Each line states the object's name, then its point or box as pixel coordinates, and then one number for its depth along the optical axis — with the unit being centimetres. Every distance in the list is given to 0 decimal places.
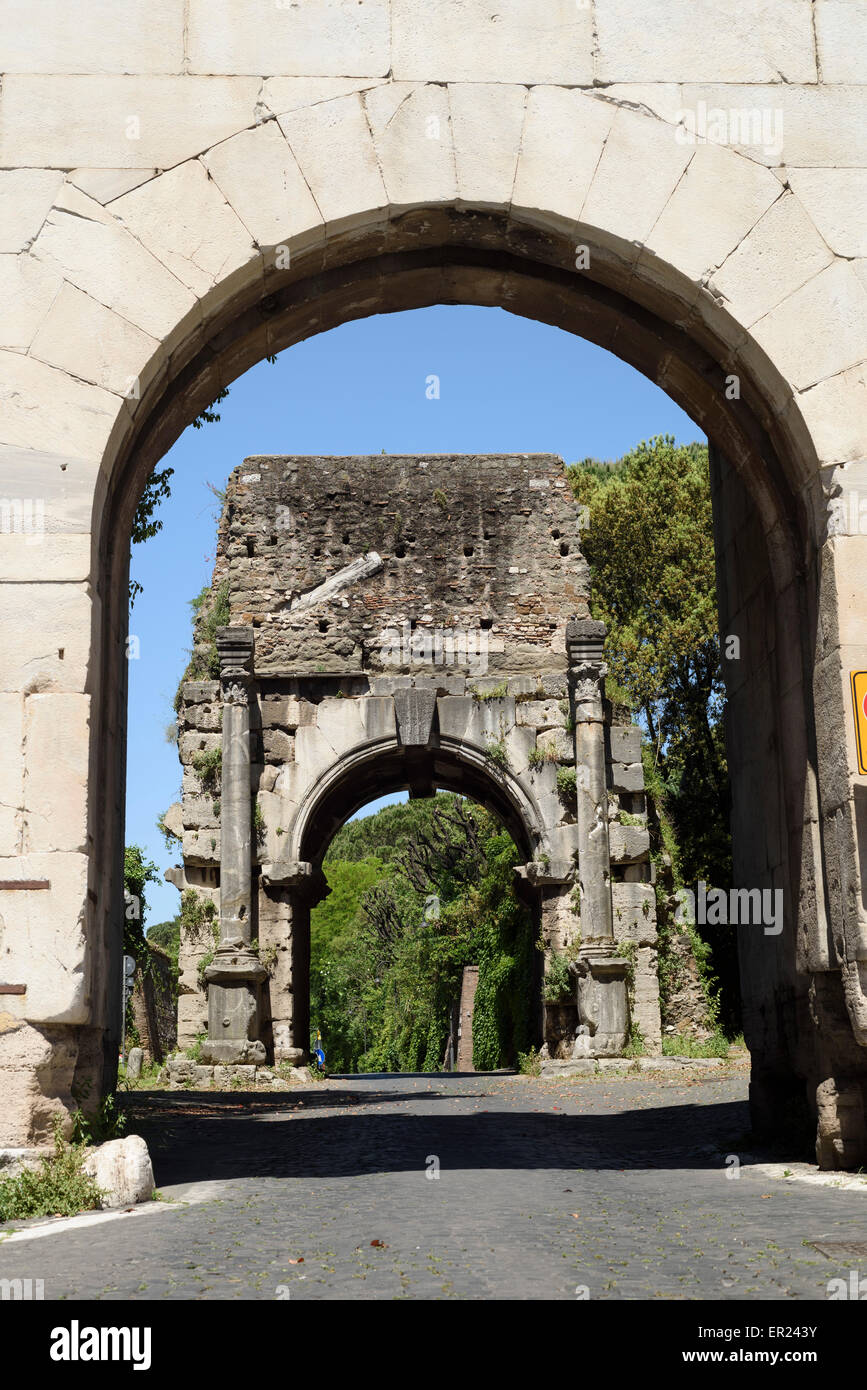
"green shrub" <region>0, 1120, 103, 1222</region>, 522
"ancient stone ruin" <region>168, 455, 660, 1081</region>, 1775
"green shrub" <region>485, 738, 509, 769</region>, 1878
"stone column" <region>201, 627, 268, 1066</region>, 1708
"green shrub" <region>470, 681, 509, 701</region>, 1902
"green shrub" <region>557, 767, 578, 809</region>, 1845
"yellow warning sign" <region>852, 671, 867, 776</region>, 565
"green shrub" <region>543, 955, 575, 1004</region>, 1748
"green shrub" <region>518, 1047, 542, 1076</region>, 1778
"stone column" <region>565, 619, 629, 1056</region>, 1684
